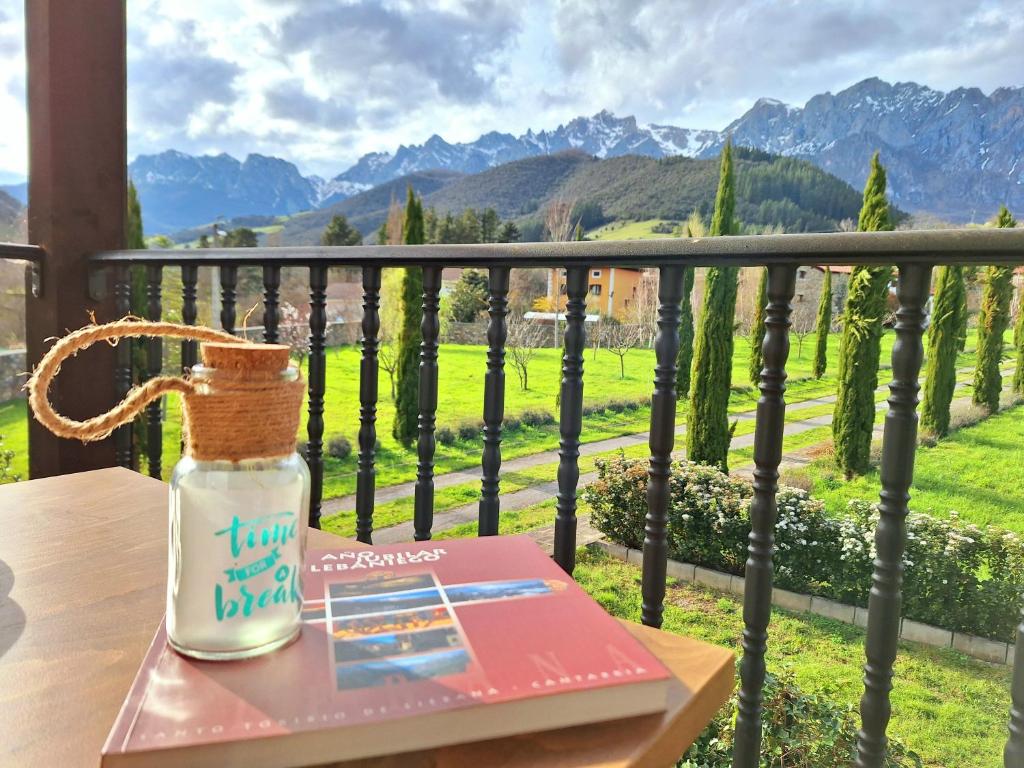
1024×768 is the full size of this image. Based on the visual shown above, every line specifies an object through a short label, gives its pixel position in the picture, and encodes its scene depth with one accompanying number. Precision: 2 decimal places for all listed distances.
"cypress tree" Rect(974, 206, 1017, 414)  11.02
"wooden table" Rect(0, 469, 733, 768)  0.40
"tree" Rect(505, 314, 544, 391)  15.71
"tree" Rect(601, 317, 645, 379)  16.58
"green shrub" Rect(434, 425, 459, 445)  14.65
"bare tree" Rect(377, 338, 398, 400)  12.68
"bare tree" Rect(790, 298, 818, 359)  14.75
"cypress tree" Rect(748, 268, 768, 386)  12.47
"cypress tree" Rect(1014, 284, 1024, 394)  11.62
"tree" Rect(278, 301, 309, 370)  10.09
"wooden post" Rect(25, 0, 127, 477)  1.96
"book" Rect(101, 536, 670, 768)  0.36
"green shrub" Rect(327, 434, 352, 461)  13.59
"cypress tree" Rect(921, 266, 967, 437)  10.34
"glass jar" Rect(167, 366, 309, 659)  0.44
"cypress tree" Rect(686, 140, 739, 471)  10.52
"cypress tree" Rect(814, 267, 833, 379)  13.93
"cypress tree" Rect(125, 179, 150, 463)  8.17
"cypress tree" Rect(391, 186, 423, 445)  10.64
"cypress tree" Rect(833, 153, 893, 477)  9.88
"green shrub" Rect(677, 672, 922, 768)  3.85
